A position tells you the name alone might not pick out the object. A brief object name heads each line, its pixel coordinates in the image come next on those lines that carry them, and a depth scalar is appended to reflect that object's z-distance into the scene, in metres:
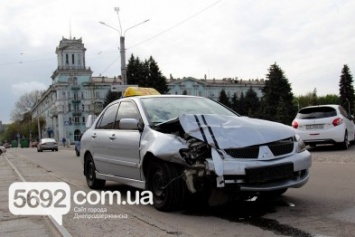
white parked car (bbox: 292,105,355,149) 14.49
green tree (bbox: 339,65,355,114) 103.62
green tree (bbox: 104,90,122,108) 68.86
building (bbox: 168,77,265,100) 115.56
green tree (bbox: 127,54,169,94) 67.25
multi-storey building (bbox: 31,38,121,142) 104.07
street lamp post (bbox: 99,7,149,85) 32.22
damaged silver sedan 5.35
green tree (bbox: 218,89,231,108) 97.43
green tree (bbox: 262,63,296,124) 76.06
